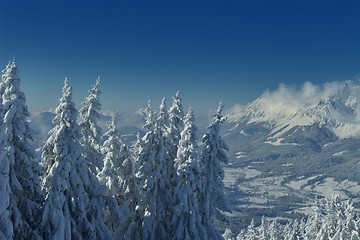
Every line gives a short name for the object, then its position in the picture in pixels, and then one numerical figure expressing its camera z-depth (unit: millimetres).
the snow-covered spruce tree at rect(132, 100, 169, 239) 27984
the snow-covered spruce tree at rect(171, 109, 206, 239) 26750
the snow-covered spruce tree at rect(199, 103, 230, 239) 28969
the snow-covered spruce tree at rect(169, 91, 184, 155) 28703
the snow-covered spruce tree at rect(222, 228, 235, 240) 80662
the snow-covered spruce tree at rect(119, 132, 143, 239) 29016
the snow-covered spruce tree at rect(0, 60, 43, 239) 19438
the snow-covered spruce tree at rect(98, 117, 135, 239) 28984
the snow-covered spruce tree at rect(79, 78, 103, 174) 25266
